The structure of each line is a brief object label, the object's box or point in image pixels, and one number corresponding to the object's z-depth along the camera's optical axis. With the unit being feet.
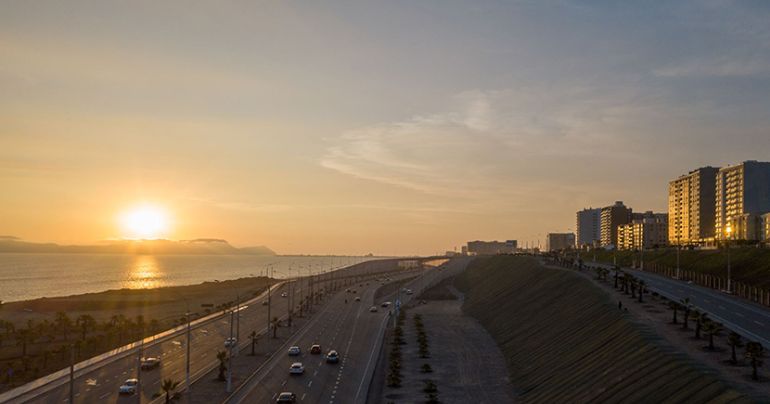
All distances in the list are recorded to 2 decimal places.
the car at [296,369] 237.66
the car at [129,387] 203.10
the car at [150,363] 249.55
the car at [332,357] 264.31
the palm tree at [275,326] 346.13
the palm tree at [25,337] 314.32
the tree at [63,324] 351.99
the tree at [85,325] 336.70
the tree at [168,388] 189.02
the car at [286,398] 188.24
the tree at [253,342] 290.29
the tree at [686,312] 182.70
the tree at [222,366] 228.63
